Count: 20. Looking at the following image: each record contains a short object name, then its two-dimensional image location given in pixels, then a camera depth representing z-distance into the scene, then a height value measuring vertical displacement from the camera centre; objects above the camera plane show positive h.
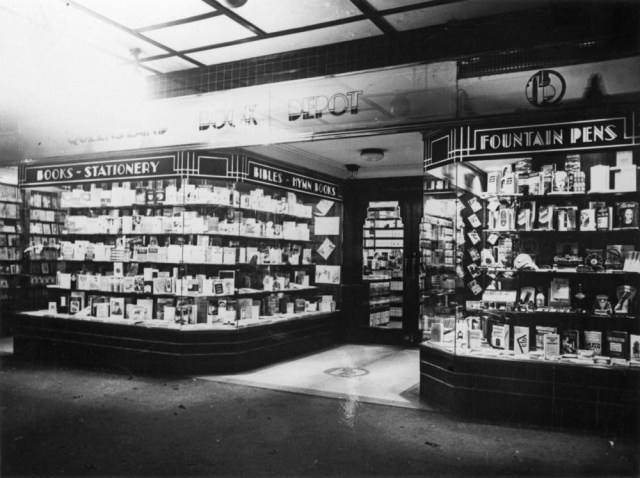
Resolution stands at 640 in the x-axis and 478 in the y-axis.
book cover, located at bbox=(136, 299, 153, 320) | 6.99 -0.69
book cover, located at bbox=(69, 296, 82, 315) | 7.43 -0.71
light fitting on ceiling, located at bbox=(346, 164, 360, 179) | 9.26 +1.62
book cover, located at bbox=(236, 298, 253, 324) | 7.06 -0.72
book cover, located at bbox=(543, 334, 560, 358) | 4.84 -0.81
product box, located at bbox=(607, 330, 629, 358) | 4.69 -0.76
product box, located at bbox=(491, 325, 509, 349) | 5.13 -0.77
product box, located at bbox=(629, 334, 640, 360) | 4.62 -0.78
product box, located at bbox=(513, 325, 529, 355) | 5.02 -0.79
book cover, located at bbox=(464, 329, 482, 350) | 5.22 -0.81
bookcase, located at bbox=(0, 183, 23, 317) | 9.42 +0.16
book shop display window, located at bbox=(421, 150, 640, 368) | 4.76 +0.01
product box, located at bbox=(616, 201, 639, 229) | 4.71 +0.43
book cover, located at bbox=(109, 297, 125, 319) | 7.18 -0.72
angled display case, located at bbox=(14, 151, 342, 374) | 6.66 -0.14
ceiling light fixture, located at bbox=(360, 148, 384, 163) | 7.93 +1.64
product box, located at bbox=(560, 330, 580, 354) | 4.88 -0.78
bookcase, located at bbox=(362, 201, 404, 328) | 9.29 -0.10
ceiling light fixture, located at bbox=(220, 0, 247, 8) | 4.35 +2.17
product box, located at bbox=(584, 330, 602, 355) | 4.82 -0.76
